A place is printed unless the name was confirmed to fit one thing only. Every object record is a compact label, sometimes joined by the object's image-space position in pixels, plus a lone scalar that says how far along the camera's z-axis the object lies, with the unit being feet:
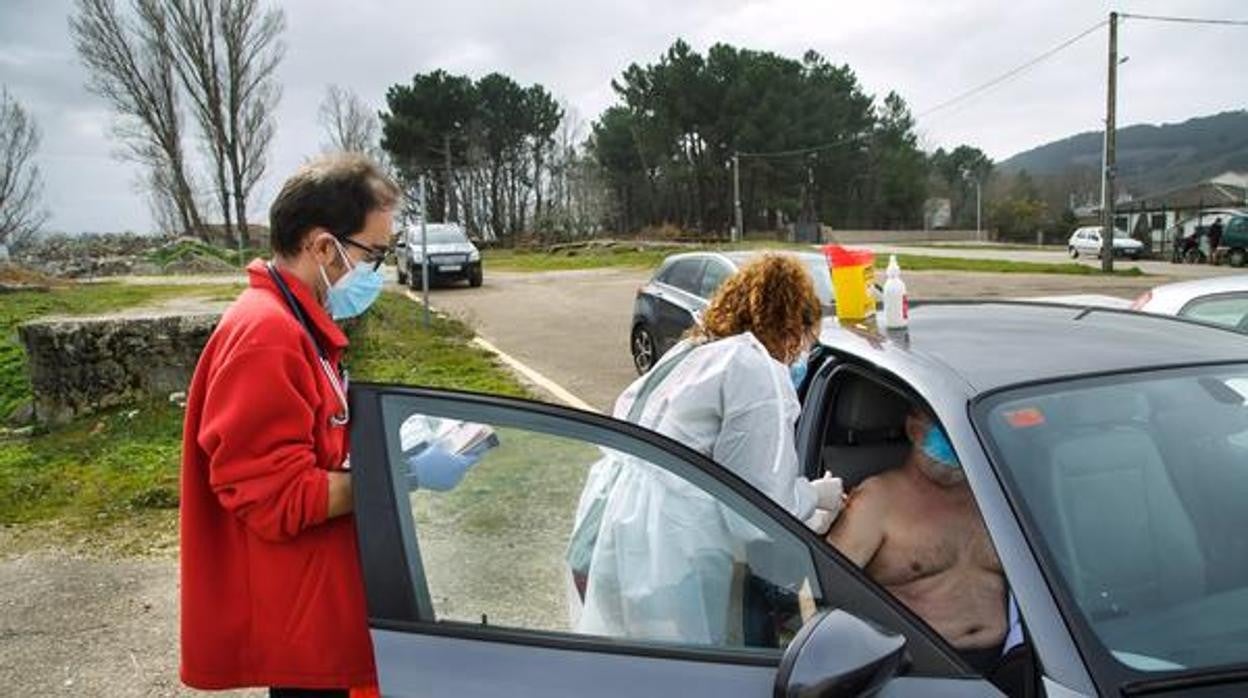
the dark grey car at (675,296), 29.68
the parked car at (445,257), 75.05
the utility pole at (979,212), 257.34
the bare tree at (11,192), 116.06
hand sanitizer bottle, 9.22
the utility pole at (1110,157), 89.71
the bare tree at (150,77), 132.16
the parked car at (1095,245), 123.54
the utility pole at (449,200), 187.62
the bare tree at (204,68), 135.03
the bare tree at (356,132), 178.09
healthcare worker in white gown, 5.60
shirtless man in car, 6.85
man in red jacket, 5.68
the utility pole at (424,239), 40.60
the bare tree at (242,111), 137.18
